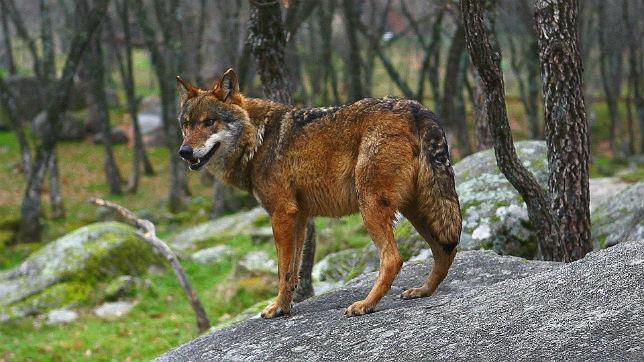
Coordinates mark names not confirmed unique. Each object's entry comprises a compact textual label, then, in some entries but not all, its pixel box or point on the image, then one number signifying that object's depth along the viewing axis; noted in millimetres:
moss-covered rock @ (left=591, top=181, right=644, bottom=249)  10906
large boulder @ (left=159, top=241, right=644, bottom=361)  5434
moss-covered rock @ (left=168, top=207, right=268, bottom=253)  20922
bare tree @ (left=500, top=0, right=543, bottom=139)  30844
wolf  7035
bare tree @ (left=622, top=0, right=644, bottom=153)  32031
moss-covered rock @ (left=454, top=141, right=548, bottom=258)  11219
